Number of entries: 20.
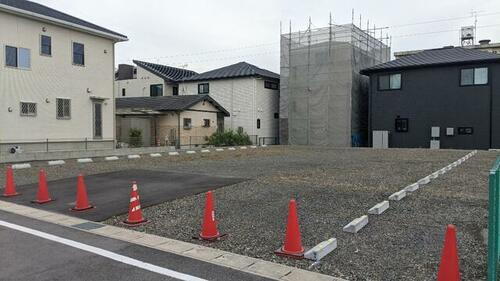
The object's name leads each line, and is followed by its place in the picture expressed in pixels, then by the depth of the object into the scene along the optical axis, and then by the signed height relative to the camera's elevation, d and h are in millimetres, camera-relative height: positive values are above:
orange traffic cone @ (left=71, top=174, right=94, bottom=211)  7078 -1271
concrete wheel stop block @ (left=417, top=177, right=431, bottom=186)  9095 -1199
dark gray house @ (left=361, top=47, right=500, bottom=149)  24594 +1976
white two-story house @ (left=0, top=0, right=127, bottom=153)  16250 +2256
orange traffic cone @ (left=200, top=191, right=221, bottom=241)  5223 -1272
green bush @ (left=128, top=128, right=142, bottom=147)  23469 -460
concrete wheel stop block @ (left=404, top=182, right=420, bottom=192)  8094 -1204
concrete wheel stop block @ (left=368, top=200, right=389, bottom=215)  6258 -1259
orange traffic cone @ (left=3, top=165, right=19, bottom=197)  8578 -1230
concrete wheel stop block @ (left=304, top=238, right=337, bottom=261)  4410 -1369
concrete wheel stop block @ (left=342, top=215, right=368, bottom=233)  5344 -1307
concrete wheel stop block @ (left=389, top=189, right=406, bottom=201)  7289 -1230
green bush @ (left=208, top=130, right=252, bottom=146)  28641 -671
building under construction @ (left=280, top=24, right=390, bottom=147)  28859 +3360
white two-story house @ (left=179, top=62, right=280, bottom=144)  32844 +3047
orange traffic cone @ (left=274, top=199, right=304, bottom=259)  4586 -1248
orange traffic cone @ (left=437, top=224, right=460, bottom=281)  3393 -1122
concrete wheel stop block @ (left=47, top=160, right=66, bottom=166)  14907 -1272
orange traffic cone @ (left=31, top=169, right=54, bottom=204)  7777 -1278
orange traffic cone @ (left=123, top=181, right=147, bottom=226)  6078 -1308
